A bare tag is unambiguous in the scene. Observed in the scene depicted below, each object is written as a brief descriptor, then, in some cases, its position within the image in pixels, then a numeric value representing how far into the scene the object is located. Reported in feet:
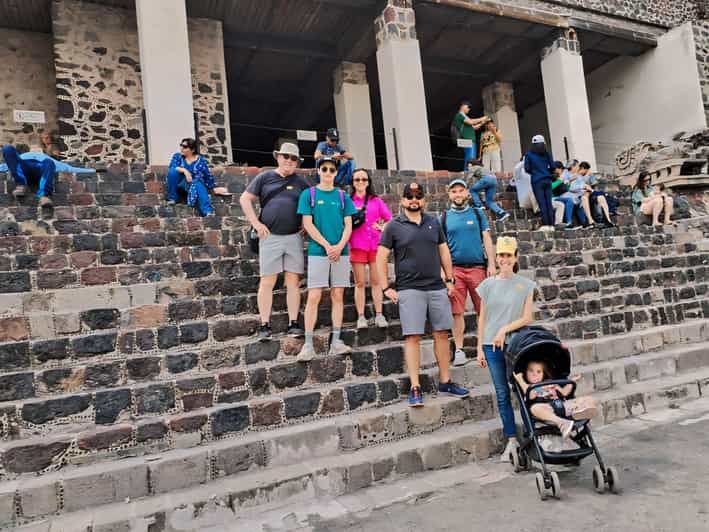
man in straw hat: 13.21
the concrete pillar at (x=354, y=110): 40.32
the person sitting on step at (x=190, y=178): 20.81
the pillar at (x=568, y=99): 40.11
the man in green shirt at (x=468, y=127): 30.58
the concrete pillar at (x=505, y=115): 46.88
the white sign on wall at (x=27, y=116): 23.93
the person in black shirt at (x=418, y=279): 12.29
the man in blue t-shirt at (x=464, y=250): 14.57
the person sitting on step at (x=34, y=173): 18.78
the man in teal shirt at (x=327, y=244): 13.05
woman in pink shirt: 14.42
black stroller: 9.21
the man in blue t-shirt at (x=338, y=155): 21.70
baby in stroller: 9.48
